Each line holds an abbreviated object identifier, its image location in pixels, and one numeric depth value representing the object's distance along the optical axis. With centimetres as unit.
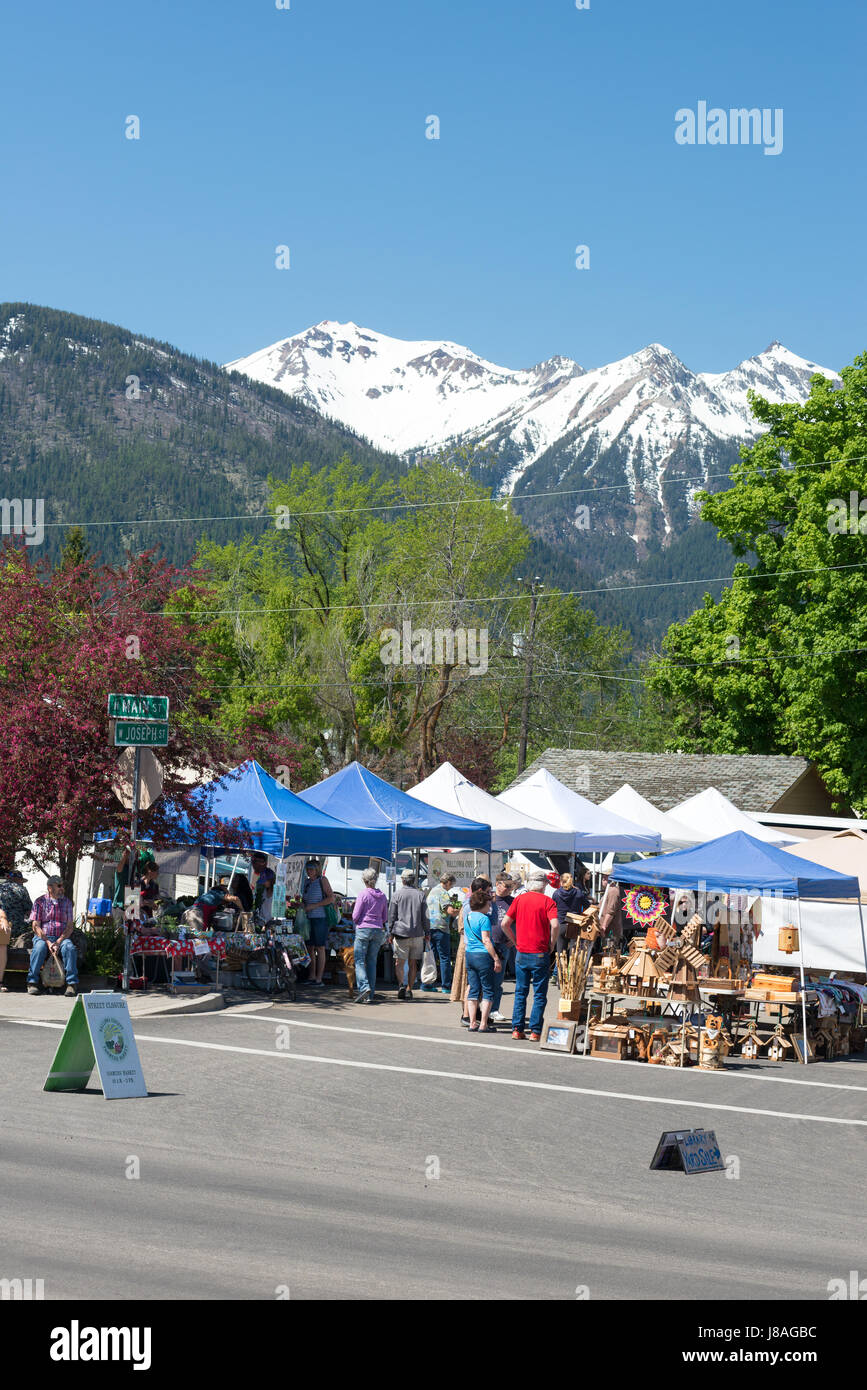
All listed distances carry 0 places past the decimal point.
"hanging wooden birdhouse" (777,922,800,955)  2086
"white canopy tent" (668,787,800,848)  3156
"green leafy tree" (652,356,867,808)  4284
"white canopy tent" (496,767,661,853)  3025
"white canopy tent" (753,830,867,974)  2350
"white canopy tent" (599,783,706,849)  3169
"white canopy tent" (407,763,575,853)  2850
